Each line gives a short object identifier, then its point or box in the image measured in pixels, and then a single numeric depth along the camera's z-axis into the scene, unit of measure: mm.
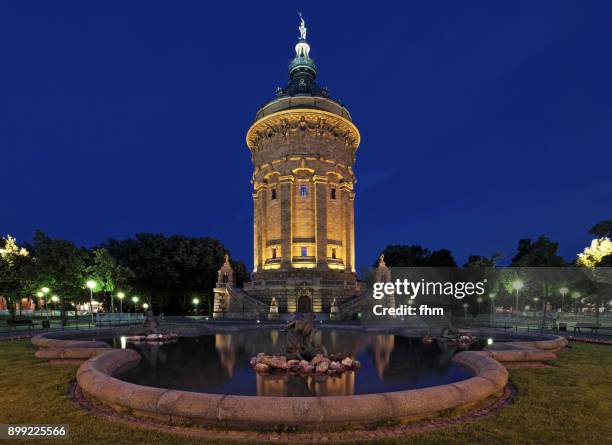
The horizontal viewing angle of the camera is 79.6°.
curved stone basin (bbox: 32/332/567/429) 7199
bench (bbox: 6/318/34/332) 31781
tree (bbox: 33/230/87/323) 34062
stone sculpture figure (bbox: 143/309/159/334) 23094
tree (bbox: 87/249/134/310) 45688
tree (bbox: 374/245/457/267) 76438
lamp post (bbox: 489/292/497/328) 49512
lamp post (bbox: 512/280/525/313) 37066
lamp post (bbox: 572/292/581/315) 44581
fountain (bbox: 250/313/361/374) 12016
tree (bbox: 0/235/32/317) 39875
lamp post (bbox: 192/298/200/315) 60781
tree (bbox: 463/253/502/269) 51662
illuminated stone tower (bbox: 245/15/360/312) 55938
